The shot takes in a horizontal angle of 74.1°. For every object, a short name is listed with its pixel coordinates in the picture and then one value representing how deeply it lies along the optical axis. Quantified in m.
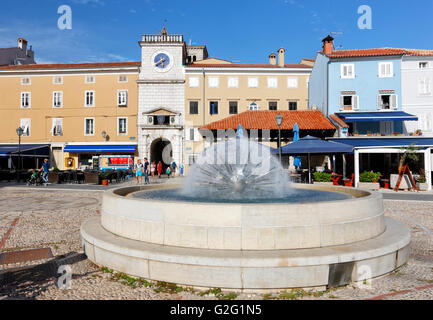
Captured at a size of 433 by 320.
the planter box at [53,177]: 19.86
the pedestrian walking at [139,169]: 19.57
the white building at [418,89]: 24.47
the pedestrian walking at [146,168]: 18.68
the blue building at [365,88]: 24.66
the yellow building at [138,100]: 30.33
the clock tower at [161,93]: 30.22
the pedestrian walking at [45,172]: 18.38
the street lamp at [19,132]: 20.55
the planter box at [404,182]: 16.23
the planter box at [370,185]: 15.95
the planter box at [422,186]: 16.52
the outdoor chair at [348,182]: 16.16
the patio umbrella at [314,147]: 14.23
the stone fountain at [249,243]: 3.52
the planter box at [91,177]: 19.48
